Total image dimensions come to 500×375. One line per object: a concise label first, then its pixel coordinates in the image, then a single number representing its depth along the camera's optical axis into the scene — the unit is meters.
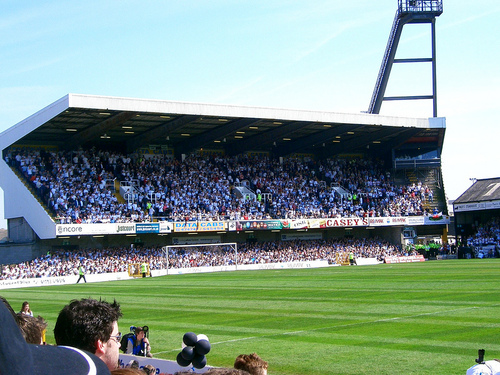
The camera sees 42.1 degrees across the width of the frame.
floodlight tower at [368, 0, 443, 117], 64.81
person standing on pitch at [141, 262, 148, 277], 46.38
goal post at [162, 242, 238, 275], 51.97
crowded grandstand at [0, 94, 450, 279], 48.75
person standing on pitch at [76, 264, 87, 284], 42.19
